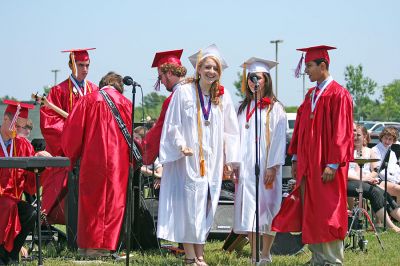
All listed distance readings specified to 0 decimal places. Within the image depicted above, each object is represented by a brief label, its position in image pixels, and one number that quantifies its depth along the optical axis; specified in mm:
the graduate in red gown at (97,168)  14029
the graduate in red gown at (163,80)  13565
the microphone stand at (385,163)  18570
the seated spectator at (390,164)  20586
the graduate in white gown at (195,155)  12846
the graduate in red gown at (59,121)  15442
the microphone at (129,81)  11857
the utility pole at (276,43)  102868
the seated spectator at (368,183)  18112
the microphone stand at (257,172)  12259
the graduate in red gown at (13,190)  12993
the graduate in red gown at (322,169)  12529
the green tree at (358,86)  113301
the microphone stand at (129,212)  11760
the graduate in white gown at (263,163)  13334
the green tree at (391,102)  128707
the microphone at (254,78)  12458
